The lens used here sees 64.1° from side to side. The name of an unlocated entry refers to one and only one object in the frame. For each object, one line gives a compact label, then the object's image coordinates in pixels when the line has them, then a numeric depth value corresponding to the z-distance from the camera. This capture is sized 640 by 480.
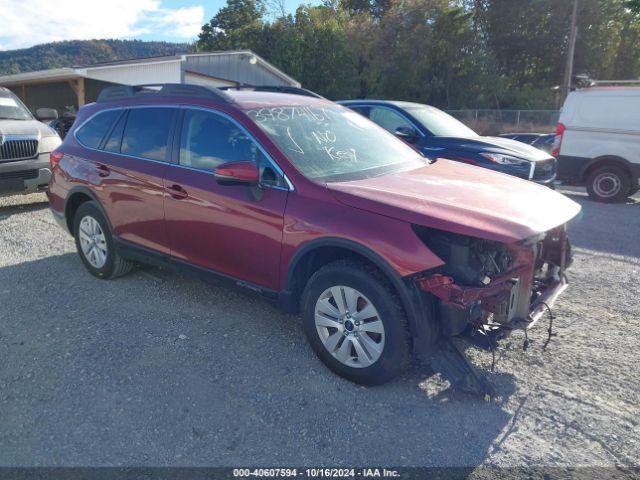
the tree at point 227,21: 45.25
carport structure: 19.72
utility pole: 24.10
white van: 9.17
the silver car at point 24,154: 7.50
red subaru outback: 2.99
